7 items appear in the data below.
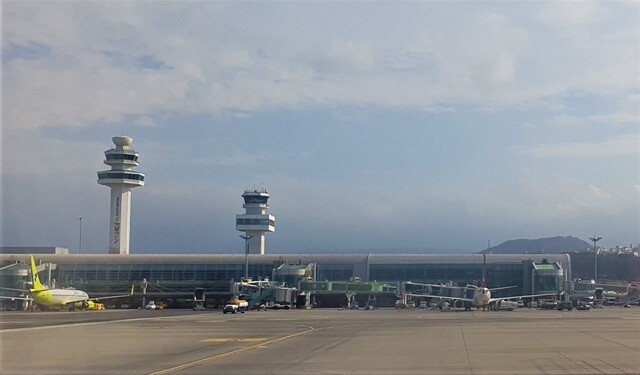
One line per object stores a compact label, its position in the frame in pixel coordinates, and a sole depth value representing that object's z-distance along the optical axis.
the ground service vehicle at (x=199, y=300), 115.75
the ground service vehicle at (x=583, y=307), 99.56
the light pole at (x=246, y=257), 147.35
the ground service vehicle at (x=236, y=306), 92.69
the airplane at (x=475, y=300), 99.06
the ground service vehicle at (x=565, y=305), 100.14
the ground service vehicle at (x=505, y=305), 104.94
